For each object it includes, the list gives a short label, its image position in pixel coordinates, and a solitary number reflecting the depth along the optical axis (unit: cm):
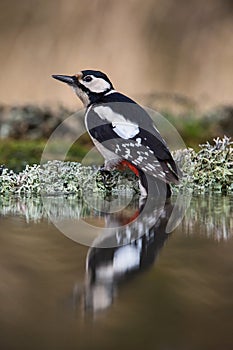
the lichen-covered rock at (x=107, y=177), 635
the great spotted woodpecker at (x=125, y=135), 631
